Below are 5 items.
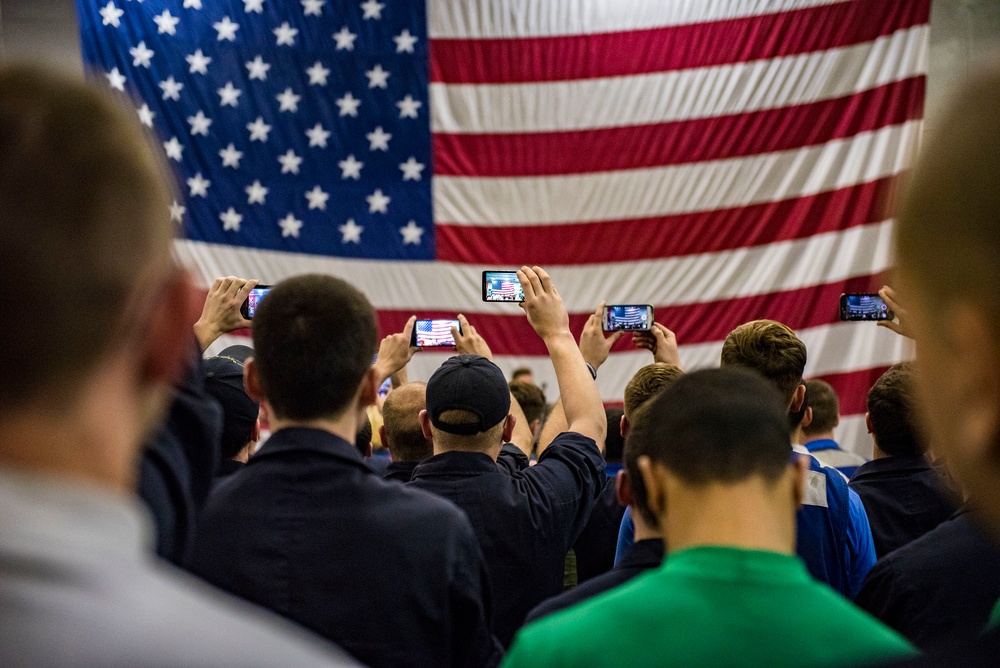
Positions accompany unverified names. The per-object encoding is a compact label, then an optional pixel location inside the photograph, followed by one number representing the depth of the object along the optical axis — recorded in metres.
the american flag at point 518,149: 6.77
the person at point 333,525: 1.61
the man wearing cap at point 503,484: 2.24
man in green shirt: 1.09
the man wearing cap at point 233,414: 2.50
